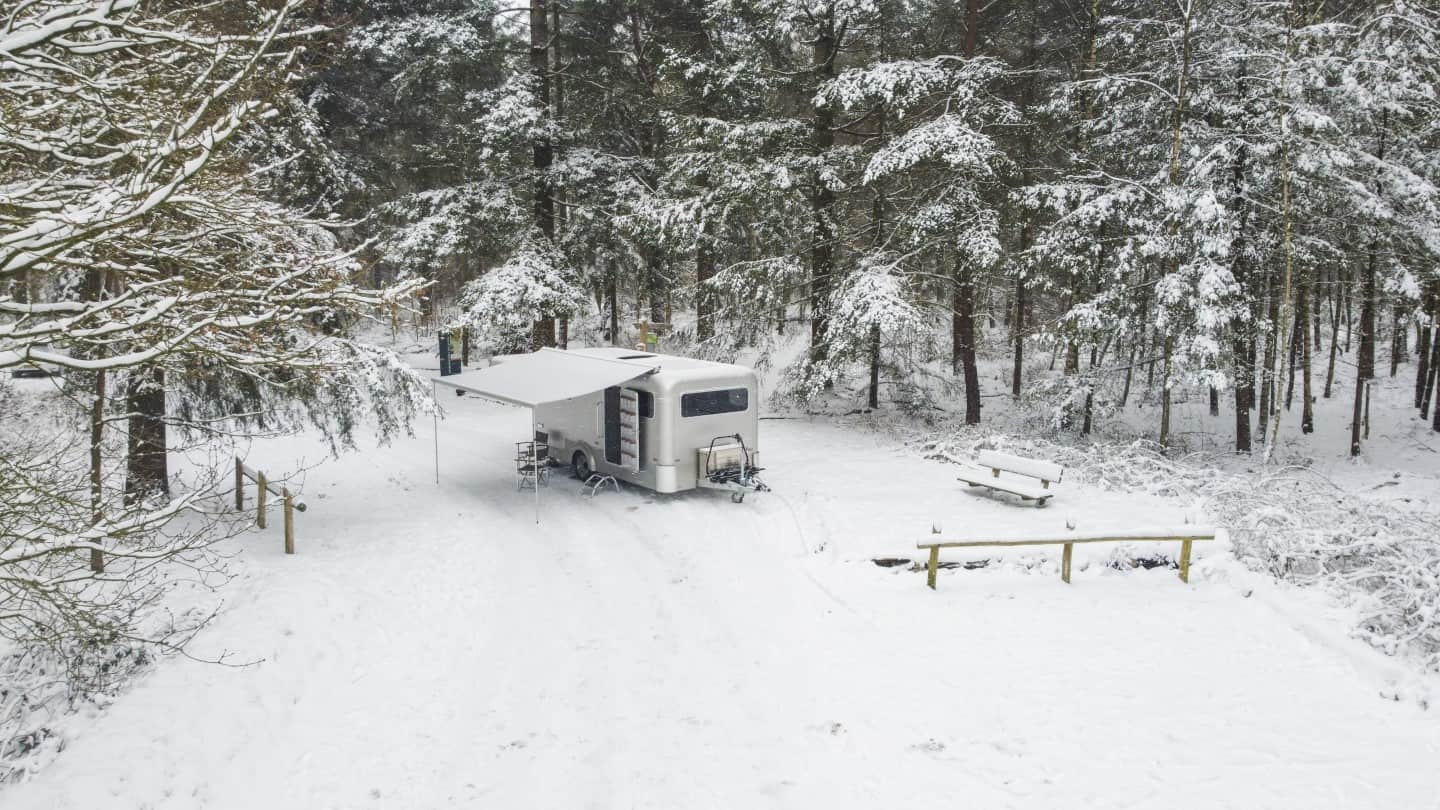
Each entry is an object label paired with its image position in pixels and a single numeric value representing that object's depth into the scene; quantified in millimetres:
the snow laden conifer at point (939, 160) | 15250
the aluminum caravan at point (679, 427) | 12734
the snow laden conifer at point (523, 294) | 19062
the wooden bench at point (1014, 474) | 12203
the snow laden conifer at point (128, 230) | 3926
